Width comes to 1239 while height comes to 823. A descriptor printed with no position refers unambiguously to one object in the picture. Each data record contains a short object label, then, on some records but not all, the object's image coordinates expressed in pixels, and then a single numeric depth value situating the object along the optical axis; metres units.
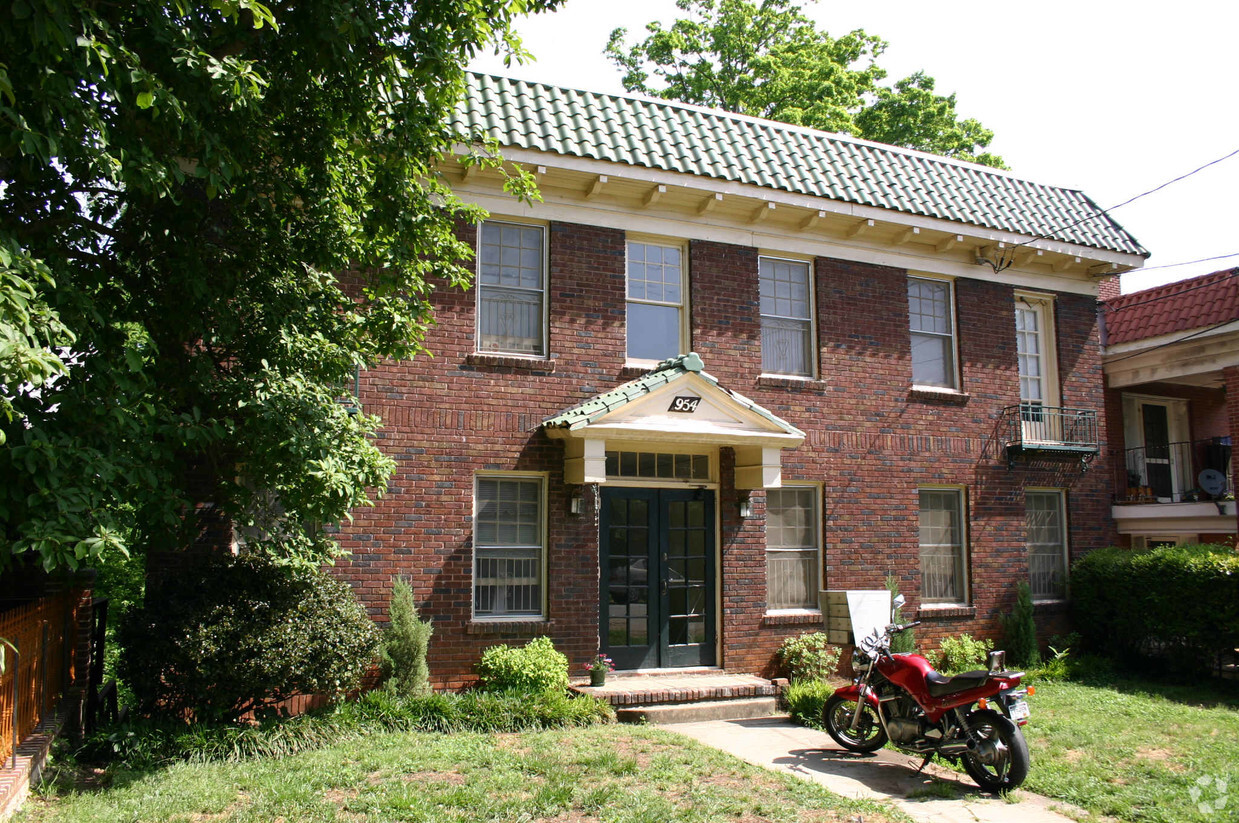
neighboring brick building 15.50
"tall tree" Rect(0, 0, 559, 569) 5.78
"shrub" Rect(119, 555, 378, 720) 8.38
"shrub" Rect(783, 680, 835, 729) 10.55
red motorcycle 7.75
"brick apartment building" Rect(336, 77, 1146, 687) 11.45
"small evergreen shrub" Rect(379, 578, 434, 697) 10.25
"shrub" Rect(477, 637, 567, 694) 10.68
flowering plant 11.13
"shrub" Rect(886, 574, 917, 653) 12.36
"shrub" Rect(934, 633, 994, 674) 13.29
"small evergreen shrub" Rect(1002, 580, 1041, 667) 13.80
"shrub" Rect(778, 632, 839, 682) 12.38
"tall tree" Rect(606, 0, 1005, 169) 24.91
